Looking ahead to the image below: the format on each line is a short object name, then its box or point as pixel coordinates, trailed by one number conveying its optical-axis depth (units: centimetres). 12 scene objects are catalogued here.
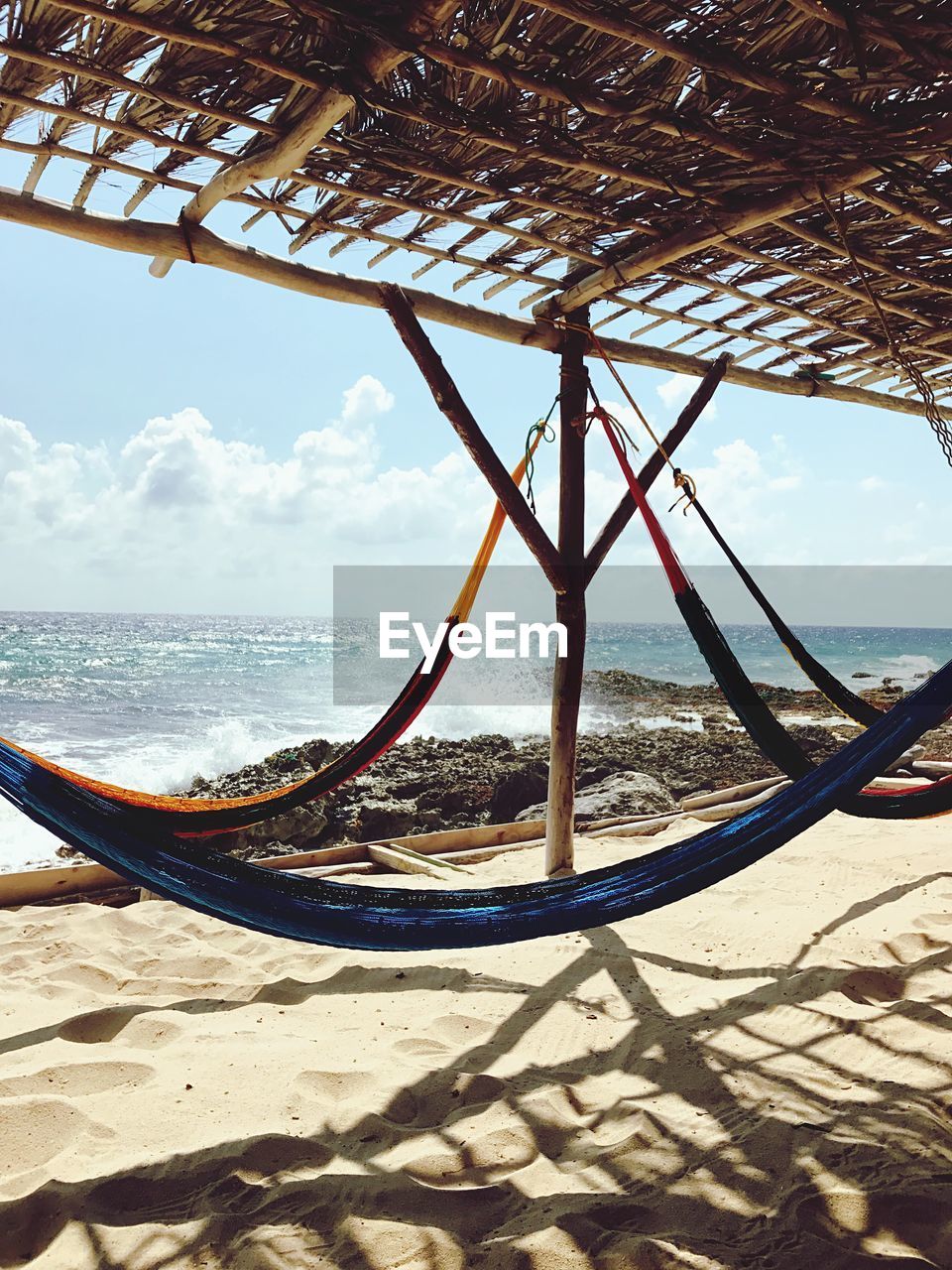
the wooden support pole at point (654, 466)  253
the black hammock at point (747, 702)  188
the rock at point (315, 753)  657
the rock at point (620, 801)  420
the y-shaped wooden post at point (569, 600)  245
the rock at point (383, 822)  445
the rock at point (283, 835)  413
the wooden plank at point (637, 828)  316
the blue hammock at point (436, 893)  132
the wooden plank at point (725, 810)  329
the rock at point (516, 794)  489
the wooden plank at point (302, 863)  224
